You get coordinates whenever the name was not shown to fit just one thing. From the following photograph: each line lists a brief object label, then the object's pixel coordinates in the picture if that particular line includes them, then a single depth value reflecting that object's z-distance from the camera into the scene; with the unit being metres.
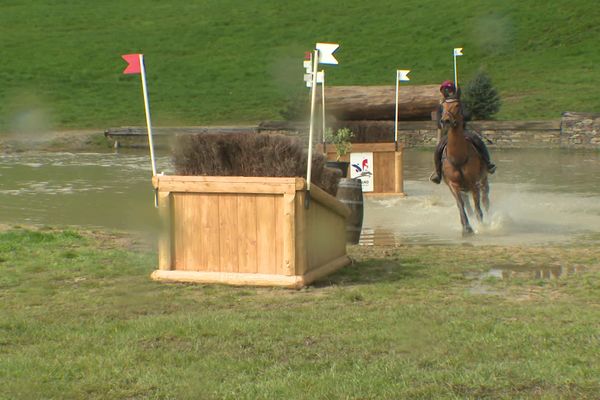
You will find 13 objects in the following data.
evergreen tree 35.66
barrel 12.10
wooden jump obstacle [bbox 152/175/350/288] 8.45
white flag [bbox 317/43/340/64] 9.22
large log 23.19
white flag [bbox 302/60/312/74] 16.06
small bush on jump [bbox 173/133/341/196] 9.12
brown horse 13.42
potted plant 17.84
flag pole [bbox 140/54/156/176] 9.13
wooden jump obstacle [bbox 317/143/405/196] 18.81
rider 14.30
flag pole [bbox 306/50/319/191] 8.57
